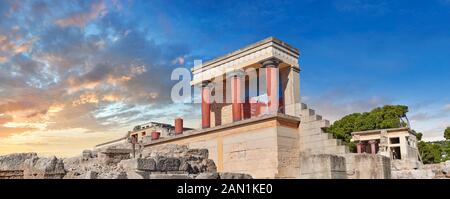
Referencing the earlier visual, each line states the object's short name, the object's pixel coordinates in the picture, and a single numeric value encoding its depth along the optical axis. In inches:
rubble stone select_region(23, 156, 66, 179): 526.9
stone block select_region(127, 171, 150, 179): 478.8
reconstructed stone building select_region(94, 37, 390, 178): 786.2
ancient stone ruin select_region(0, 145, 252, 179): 494.3
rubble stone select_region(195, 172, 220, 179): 478.6
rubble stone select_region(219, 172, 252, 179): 505.2
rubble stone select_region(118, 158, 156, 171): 513.3
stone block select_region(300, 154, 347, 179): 501.0
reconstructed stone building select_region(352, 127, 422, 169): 1593.3
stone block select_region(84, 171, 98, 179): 485.4
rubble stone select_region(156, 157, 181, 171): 536.7
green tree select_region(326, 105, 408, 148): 1697.8
